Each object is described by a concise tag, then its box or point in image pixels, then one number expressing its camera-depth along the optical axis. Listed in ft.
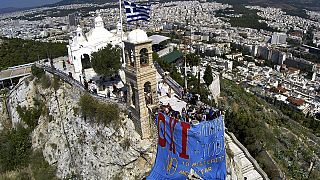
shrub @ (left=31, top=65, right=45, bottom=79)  97.86
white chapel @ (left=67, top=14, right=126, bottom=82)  98.99
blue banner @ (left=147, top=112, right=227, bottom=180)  47.44
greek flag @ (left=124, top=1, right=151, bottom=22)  57.47
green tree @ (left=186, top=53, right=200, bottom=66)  150.61
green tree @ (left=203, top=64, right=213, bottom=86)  112.06
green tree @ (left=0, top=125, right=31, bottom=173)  86.22
